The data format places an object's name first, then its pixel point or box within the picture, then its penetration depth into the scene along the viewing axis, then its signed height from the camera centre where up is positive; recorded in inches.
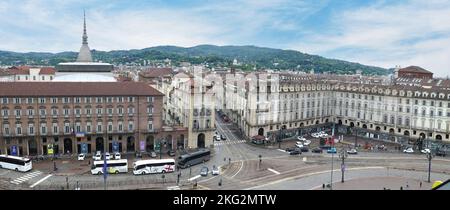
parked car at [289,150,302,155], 2365.2 -468.8
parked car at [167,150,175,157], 2245.9 -460.5
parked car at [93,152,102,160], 2067.2 -450.2
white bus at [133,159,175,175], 1841.8 -440.4
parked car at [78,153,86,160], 2096.7 -450.5
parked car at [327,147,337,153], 2370.9 -463.6
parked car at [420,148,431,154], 2483.5 -480.3
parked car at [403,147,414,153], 2516.0 -480.2
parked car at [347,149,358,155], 2404.0 -471.0
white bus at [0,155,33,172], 1845.5 -434.2
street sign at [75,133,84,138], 2167.4 -353.4
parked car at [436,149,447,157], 2443.8 -481.3
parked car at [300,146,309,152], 2463.6 -469.6
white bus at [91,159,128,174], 1834.4 -442.5
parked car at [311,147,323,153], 2432.7 -468.3
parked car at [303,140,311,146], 2667.3 -472.6
